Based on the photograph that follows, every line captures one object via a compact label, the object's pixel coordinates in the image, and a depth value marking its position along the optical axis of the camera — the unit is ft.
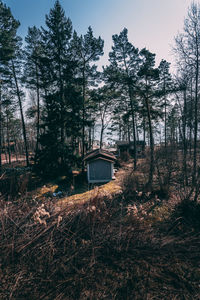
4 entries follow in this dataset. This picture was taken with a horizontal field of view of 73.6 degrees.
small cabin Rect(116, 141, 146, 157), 99.77
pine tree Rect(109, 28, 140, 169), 51.21
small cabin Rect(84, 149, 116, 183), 50.08
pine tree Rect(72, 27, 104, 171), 48.96
